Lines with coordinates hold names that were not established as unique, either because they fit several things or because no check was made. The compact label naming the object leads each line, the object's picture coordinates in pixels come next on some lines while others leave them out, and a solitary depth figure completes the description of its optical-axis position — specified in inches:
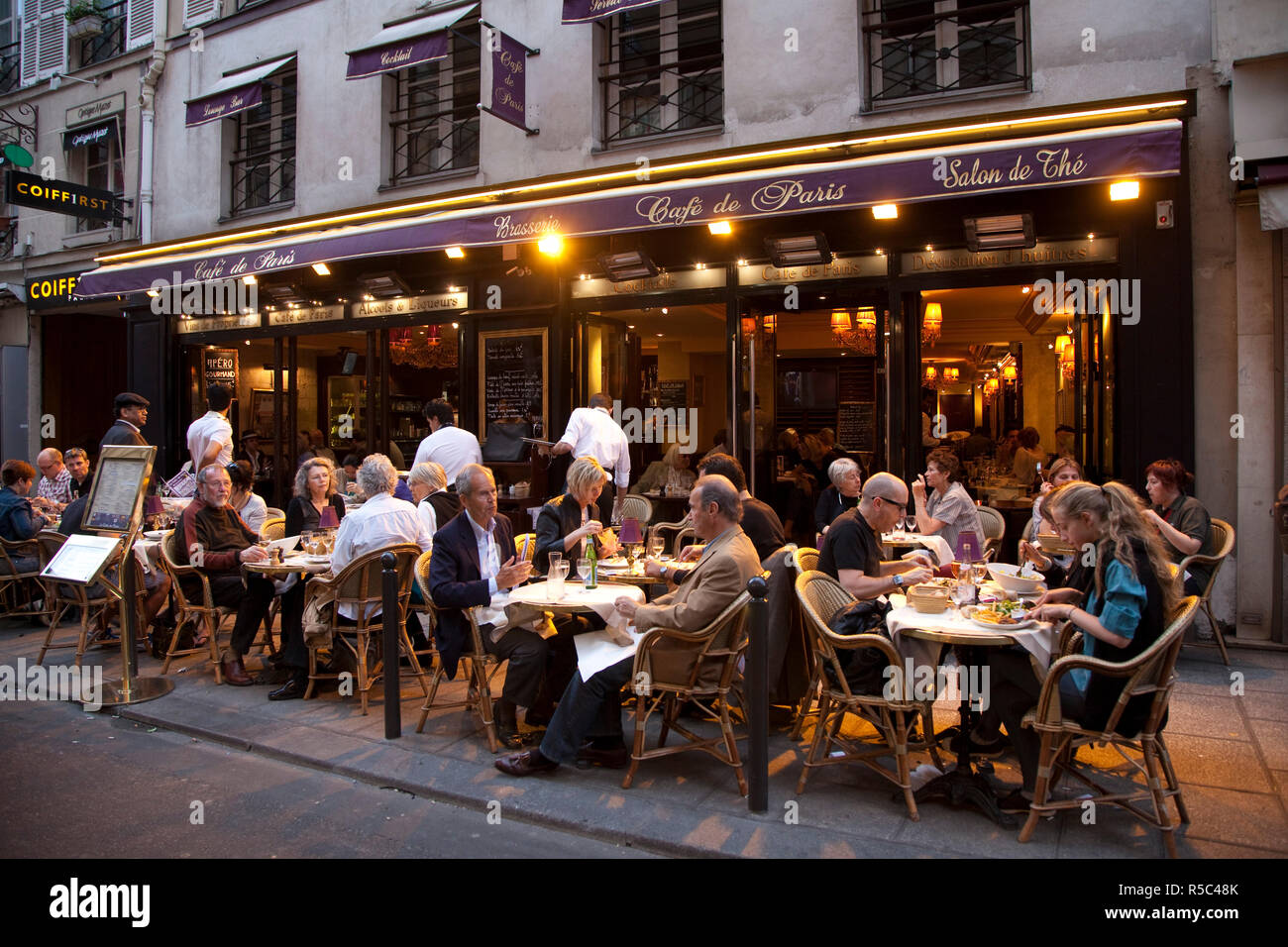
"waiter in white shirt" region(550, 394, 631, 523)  340.5
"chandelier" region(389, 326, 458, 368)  425.1
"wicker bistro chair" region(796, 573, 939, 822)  158.7
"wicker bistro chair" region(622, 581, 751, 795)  166.1
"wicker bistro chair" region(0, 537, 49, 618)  325.1
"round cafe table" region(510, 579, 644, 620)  175.9
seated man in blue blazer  185.0
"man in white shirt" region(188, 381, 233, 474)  341.1
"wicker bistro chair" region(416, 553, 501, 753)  191.0
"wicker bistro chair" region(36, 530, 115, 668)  269.3
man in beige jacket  163.6
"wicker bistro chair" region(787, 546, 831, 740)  193.8
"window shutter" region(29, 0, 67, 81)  570.9
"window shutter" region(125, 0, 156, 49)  523.6
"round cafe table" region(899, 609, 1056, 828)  151.2
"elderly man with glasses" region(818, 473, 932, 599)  173.8
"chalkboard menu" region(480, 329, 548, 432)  389.1
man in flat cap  325.4
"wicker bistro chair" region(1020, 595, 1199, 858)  139.4
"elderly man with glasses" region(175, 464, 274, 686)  246.7
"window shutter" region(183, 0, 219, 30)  499.5
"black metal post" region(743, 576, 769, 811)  155.0
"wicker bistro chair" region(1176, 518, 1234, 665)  241.8
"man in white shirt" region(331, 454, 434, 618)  221.1
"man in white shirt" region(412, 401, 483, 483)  311.9
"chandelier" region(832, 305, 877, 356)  366.0
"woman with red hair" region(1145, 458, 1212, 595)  239.9
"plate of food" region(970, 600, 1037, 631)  154.3
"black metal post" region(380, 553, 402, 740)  195.2
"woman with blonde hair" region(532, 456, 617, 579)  217.2
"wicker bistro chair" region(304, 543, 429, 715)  220.4
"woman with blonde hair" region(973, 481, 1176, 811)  141.0
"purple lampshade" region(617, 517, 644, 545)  221.8
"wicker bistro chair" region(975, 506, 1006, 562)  280.4
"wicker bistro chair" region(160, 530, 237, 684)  251.0
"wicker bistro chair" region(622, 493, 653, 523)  344.2
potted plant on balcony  549.0
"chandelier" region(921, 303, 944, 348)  353.4
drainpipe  520.4
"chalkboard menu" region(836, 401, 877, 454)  512.1
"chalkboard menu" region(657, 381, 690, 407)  525.0
